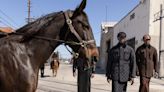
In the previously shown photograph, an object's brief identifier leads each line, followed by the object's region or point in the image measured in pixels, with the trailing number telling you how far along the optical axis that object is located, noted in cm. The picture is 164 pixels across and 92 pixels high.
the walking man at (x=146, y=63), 465
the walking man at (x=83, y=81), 374
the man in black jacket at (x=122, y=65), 368
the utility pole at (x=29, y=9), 2647
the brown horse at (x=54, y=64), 1254
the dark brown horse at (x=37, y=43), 214
